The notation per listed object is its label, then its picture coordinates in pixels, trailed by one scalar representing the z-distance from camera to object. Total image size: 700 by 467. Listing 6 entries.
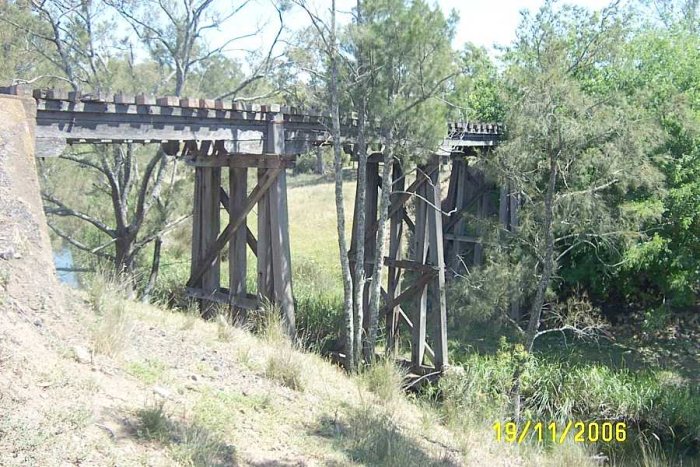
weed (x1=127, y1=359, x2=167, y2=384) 4.85
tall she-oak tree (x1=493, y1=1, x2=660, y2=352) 7.38
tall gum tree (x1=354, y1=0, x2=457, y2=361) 7.37
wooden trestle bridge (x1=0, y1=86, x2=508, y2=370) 6.01
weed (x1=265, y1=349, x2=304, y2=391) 5.96
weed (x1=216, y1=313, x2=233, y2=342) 6.75
